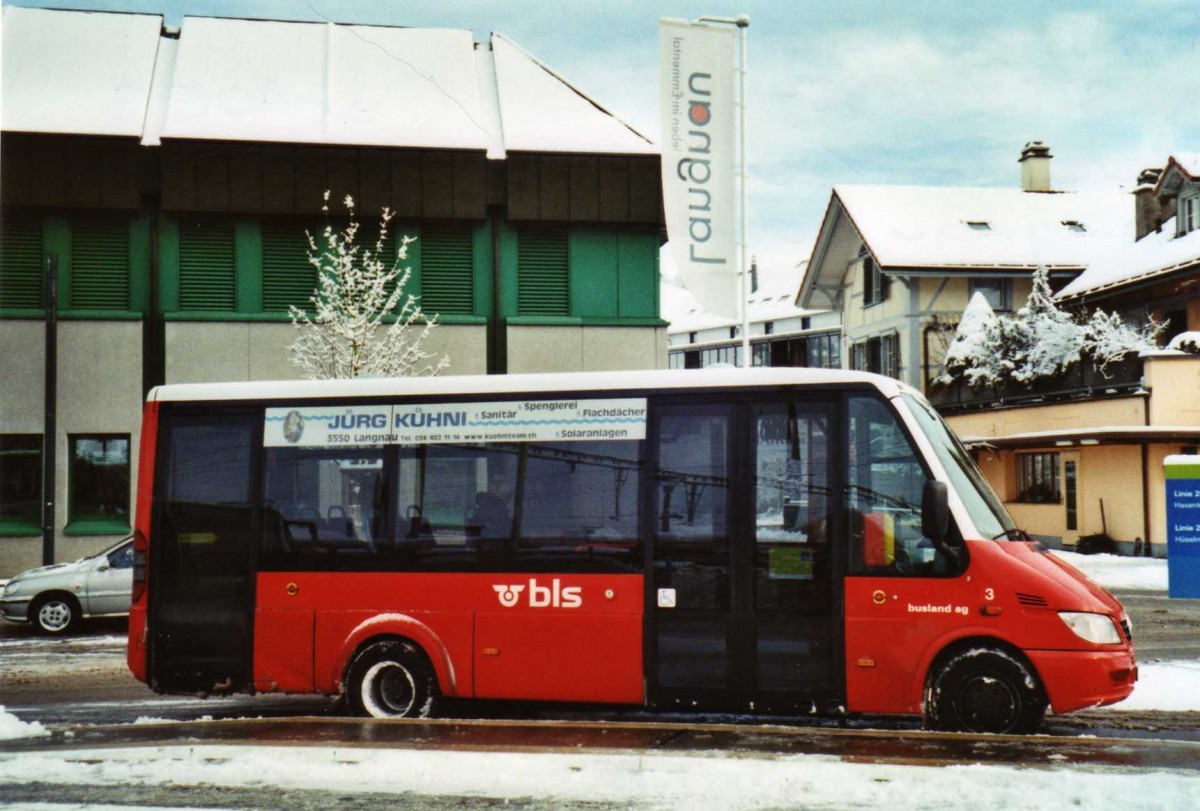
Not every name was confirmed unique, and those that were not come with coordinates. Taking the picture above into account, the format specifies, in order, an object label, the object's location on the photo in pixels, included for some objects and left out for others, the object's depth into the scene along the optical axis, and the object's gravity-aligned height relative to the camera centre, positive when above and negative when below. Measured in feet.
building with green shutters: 80.59 +19.11
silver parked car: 56.90 -4.48
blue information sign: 59.72 -1.41
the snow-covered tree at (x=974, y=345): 115.96 +14.58
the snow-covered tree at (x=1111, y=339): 96.17 +12.69
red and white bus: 28.48 -1.48
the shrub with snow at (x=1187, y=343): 91.56 +11.43
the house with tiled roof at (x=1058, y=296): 94.63 +19.14
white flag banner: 61.26 +17.11
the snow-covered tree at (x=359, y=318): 78.33 +12.12
